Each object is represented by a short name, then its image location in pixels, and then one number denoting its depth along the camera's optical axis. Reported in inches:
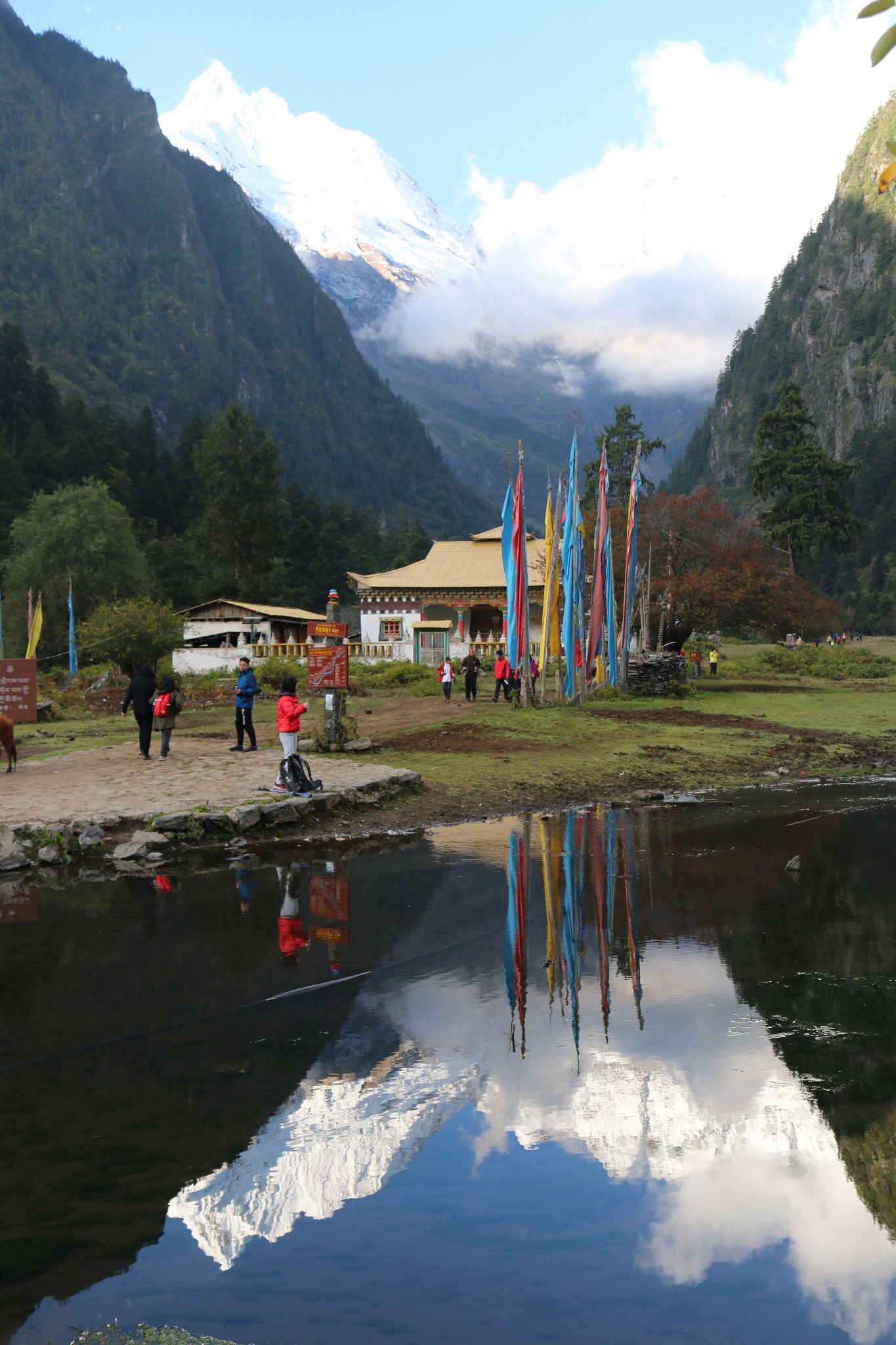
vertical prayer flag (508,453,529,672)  1044.5
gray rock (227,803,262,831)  503.5
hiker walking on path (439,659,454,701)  1314.0
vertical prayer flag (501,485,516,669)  1045.2
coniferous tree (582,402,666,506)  3203.7
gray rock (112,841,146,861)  460.4
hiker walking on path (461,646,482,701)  1277.1
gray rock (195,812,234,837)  494.9
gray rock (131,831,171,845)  467.8
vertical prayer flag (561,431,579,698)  1113.4
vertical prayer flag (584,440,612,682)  1140.5
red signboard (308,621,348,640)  685.9
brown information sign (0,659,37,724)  792.3
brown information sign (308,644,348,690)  686.5
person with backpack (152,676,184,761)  723.4
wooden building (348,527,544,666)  2268.7
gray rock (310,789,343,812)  541.3
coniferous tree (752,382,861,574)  3240.7
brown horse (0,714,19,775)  671.8
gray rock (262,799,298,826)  516.7
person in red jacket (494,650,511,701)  1273.4
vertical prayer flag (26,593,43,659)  1299.2
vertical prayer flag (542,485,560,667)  1100.3
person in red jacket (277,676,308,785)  558.6
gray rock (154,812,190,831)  484.1
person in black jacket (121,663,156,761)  725.9
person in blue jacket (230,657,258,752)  749.3
